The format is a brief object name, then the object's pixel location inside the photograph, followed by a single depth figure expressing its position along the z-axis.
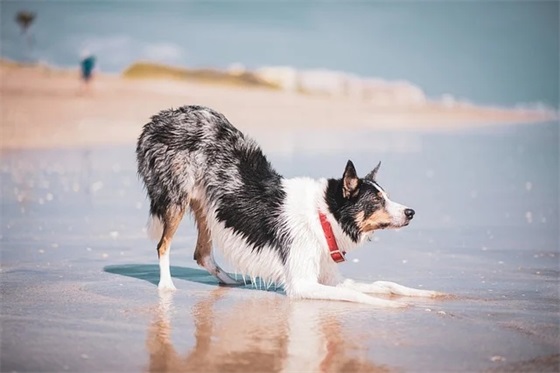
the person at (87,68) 53.01
